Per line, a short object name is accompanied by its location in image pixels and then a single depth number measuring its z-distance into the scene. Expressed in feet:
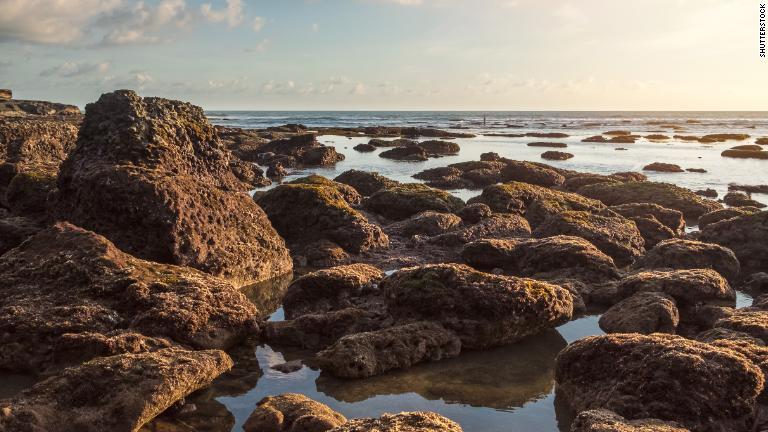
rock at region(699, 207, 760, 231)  54.65
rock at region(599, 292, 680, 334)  27.99
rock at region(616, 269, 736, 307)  31.32
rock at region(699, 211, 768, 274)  42.37
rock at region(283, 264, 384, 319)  31.42
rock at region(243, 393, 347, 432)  18.30
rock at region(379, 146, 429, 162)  131.64
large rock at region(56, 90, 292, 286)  33.19
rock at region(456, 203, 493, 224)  53.36
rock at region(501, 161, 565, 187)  85.61
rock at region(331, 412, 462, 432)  16.40
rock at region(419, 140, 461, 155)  148.36
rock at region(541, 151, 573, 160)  130.41
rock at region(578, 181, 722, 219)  64.08
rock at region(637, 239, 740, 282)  38.34
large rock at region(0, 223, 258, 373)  23.68
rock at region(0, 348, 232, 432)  17.60
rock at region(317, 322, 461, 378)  23.67
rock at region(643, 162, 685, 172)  107.19
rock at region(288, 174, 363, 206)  62.64
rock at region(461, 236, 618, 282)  37.63
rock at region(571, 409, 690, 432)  16.87
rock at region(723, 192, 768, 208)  68.64
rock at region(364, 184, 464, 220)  57.52
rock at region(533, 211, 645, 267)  44.60
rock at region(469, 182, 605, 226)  56.27
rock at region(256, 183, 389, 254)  45.09
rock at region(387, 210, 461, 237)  50.47
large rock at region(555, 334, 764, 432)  18.88
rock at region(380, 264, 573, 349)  27.09
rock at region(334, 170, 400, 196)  74.91
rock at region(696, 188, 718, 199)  77.97
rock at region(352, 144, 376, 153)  152.87
